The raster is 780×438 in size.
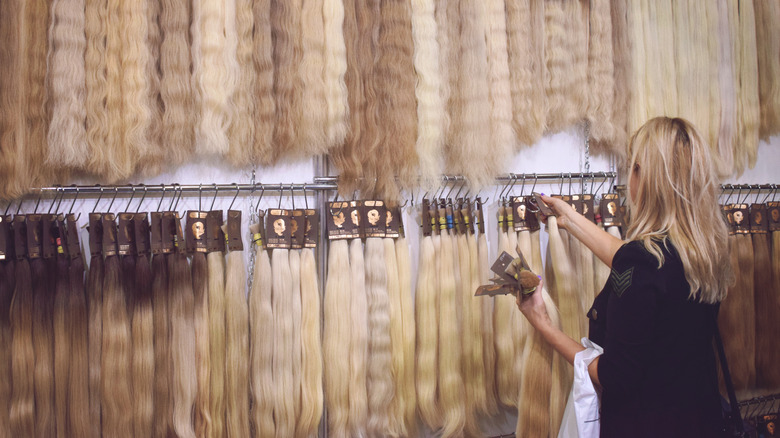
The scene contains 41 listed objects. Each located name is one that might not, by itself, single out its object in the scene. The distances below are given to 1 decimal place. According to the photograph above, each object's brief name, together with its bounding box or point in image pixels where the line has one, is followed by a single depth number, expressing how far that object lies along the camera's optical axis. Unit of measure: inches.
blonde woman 63.5
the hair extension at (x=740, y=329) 111.5
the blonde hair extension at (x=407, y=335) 95.0
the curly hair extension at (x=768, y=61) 119.9
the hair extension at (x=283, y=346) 88.7
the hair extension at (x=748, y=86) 118.4
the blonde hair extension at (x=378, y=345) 93.3
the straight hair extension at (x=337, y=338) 91.7
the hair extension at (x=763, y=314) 114.1
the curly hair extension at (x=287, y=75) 92.9
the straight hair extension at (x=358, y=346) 92.0
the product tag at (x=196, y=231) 88.0
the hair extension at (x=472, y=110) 99.4
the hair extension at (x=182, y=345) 85.1
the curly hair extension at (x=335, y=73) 93.5
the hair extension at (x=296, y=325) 90.4
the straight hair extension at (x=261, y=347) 88.4
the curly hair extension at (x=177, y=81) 88.7
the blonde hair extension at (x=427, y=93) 98.0
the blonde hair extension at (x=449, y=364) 95.9
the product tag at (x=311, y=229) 93.6
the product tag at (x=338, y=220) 94.8
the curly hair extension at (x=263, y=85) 92.4
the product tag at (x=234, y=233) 90.0
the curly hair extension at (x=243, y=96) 91.0
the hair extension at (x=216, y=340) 87.2
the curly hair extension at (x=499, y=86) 100.7
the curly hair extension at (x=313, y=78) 92.4
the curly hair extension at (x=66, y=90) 83.4
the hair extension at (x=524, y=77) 104.5
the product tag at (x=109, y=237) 84.5
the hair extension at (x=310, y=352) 90.3
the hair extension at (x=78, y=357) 81.7
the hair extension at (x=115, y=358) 82.4
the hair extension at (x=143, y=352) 83.7
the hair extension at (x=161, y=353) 85.2
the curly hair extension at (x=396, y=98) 96.0
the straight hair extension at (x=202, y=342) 86.0
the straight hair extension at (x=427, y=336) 95.5
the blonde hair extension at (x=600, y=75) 108.3
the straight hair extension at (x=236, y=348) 87.8
